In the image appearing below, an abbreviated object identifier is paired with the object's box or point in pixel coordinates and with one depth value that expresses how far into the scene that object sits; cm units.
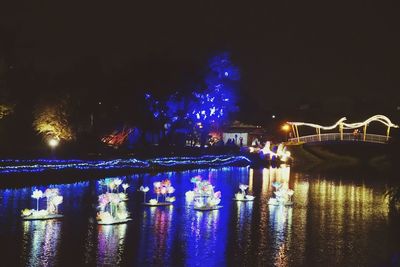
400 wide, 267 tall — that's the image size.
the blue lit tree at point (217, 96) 5741
